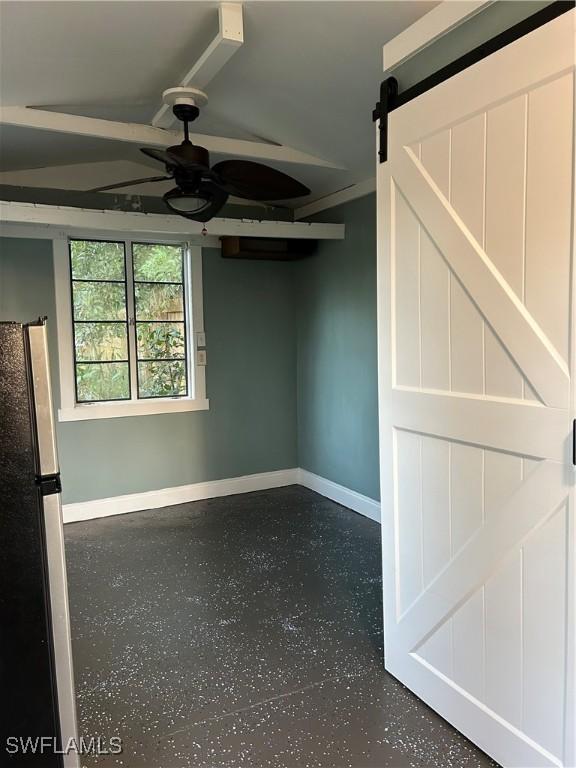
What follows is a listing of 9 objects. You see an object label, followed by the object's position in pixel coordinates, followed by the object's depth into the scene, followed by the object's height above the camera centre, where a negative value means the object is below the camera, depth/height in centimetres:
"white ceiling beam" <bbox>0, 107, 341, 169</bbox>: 281 +117
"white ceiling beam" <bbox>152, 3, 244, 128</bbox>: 212 +120
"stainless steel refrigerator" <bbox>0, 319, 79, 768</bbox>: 123 -50
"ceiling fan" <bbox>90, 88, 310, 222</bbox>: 234 +70
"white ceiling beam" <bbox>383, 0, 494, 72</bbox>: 169 +101
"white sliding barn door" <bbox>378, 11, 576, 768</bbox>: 150 -20
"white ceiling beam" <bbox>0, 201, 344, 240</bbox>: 316 +75
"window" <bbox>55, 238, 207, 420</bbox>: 414 +9
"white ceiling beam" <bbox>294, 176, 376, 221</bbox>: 386 +105
